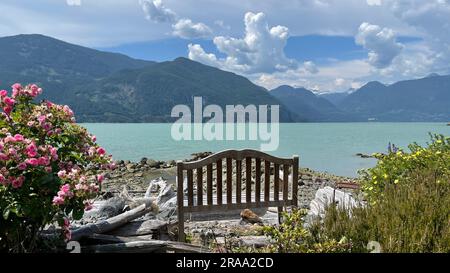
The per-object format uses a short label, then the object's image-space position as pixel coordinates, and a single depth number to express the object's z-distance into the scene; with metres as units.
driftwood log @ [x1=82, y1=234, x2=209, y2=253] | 5.04
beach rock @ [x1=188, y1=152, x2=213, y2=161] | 31.92
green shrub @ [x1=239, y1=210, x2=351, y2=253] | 3.90
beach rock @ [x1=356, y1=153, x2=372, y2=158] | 45.72
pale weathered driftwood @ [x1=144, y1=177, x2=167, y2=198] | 12.64
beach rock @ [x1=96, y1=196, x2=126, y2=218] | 7.92
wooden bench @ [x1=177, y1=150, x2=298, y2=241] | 7.00
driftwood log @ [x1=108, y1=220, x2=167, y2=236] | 5.89
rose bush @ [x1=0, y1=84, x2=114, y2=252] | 4.11
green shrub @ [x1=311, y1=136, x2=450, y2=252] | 3.85
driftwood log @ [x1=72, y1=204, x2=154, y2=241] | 5.36
